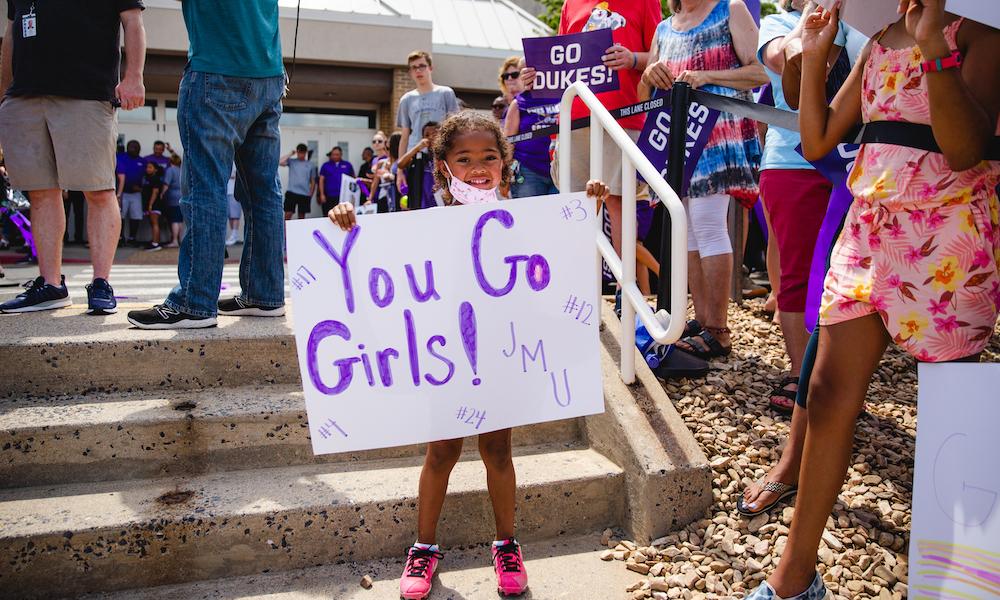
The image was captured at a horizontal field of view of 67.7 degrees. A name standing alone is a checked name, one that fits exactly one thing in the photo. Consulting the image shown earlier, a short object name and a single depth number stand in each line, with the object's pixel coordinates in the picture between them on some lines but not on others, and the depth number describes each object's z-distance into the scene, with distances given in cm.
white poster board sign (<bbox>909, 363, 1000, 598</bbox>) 151
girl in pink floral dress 163
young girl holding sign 233
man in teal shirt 326
